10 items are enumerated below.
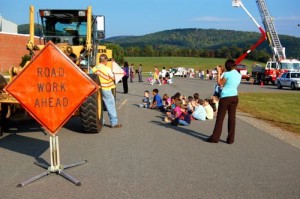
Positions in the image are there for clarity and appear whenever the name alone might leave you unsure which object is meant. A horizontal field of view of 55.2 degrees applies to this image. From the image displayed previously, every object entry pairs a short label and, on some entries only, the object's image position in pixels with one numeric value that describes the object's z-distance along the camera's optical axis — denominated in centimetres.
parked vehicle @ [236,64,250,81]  3512
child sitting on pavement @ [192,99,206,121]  901
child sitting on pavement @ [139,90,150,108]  1163
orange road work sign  428
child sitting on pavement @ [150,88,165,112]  1105
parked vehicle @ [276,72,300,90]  2384
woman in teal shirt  621
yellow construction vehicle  721
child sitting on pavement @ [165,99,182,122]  810
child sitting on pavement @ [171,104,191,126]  807
